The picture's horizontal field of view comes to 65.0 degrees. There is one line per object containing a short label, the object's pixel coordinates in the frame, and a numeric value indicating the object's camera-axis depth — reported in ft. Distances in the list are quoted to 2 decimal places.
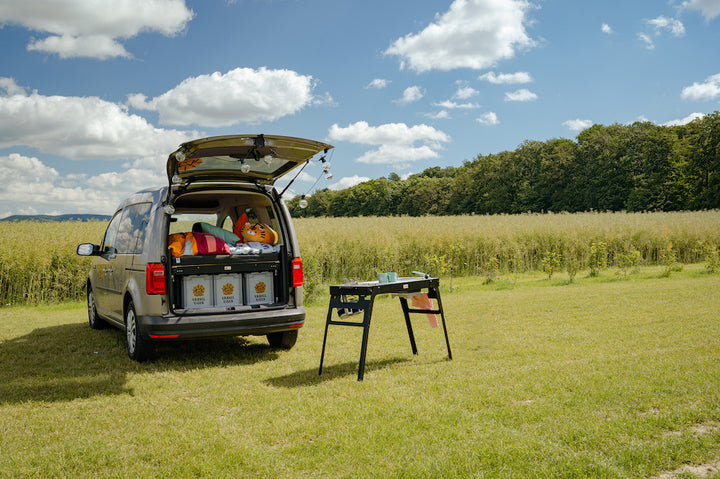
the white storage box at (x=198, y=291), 22.02
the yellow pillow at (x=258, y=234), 24.34
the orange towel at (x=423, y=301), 22.34
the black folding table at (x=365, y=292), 19.10
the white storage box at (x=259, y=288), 23.02
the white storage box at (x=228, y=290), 22.48
